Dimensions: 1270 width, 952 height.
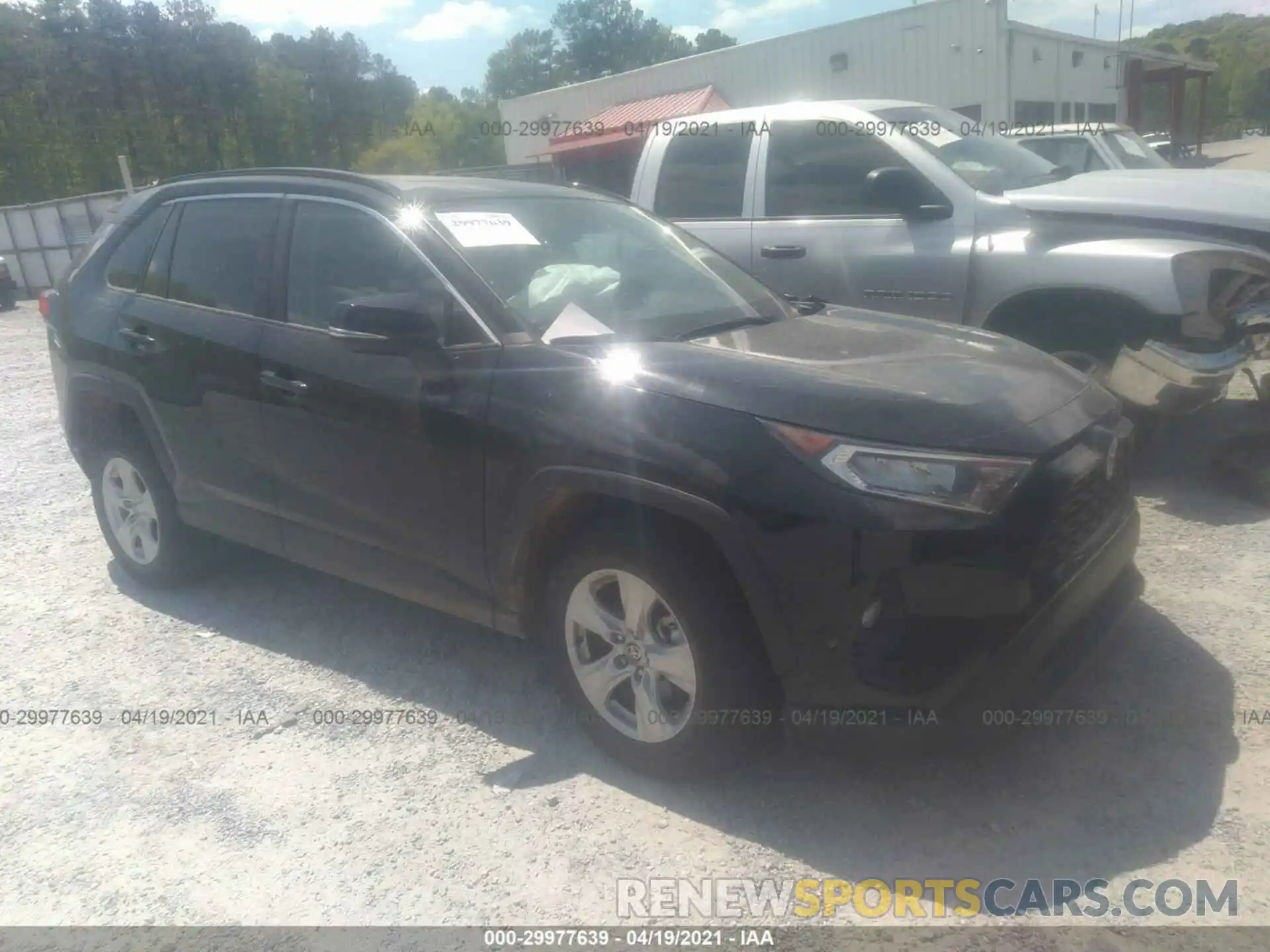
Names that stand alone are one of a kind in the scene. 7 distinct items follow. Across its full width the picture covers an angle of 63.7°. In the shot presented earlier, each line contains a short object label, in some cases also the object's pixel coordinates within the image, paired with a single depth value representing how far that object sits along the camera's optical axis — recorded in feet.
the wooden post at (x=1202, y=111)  112.47
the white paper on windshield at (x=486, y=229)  11.66
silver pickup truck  15.38
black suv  8.55
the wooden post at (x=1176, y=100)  105.70
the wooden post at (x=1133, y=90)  100.42
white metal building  68.44
